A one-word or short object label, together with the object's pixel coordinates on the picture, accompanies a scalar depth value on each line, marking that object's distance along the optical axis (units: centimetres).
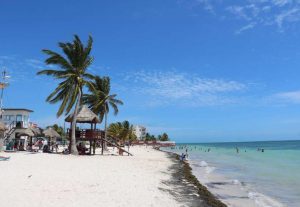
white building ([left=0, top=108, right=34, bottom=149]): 2408
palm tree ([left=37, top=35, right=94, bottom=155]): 2105
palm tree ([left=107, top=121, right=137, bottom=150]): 4933
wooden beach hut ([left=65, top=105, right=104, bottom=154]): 2239
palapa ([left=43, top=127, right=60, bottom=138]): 2583
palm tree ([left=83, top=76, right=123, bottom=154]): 3266
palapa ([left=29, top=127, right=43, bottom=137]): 2515
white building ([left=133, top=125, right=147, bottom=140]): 10878
